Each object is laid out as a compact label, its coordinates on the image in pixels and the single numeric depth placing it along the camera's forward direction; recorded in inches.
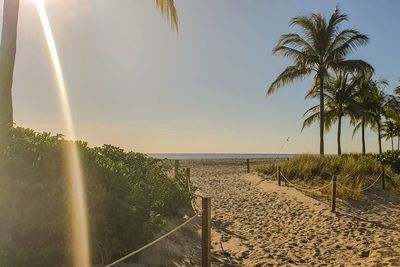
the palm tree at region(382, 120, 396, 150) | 1765.7
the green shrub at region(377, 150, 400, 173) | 838.5
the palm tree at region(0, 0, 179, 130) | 262.1
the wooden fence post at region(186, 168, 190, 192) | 475.8
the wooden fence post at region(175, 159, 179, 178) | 495.3
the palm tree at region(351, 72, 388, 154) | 1144.8
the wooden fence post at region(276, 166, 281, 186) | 621.6
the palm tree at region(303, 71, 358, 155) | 1137.4
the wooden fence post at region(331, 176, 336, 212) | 456.8
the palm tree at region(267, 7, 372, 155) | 915.4
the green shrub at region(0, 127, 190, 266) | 173.5
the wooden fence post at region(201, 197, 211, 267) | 187.3
